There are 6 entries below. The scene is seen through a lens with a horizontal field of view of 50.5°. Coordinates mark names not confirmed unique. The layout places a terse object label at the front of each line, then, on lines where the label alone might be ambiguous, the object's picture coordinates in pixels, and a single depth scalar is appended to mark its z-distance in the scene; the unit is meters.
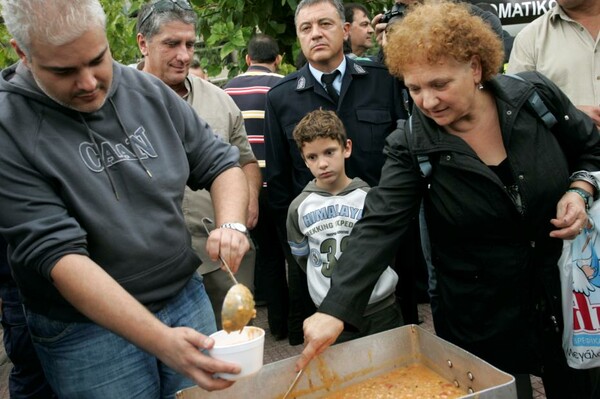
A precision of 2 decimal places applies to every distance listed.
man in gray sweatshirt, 1.69
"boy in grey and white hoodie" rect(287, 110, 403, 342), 3.09
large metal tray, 1.90
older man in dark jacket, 3.68
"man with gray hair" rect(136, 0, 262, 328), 3.21
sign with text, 6.16
